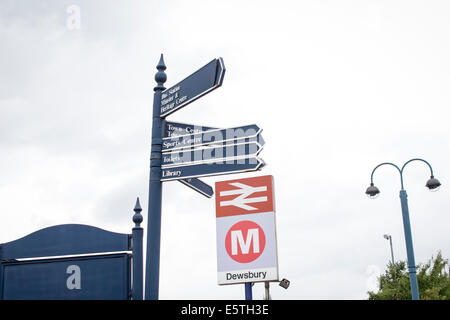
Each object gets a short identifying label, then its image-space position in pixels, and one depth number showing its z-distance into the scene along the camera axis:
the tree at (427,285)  33.28
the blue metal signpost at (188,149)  9.77
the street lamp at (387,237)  45.39
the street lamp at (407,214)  15.20
